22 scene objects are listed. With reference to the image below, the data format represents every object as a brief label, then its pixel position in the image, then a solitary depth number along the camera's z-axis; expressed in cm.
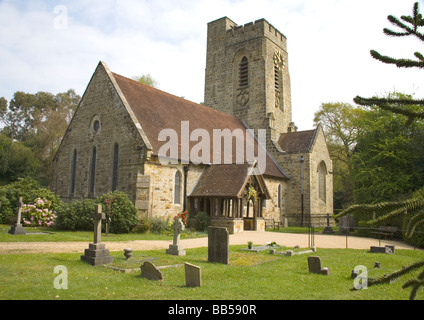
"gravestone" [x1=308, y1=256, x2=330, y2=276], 861
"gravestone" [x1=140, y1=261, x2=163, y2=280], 743
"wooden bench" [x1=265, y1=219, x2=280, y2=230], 2539
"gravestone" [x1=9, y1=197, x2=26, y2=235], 1413
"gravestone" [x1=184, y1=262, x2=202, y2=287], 690
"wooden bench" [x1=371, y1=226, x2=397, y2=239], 1712
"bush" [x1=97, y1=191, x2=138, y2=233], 1656
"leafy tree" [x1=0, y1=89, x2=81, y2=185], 4184
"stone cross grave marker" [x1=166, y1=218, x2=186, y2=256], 1108
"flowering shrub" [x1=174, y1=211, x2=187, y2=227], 1824
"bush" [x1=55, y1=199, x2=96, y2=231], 1683
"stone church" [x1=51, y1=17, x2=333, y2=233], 1922
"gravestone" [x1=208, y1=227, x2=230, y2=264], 993
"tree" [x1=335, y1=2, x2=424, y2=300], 275
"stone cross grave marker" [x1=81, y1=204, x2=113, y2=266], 896
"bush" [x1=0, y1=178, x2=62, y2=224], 1842
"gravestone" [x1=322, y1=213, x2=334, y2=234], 2230
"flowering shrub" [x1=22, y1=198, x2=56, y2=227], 1764
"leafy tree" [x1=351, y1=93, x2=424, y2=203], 2128
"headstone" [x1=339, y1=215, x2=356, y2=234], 2260
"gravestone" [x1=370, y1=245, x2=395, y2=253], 1286
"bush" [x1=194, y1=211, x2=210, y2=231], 1922
